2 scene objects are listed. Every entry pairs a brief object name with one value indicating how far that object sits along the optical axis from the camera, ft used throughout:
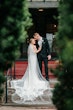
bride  54.65
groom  58.39
